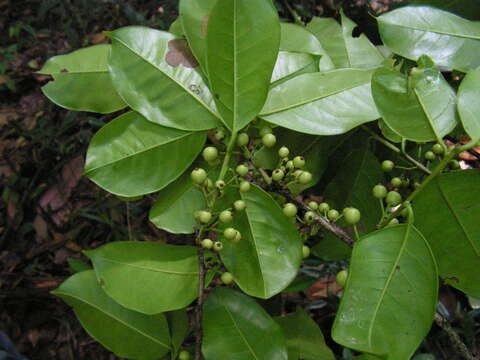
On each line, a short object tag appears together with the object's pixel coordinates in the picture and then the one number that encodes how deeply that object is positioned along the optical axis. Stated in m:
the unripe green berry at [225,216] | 0.33
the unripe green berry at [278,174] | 0.35
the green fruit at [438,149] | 0.32
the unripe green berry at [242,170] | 0.34
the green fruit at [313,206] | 0.36
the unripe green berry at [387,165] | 0.38
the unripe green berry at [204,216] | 0.33
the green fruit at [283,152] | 0.35
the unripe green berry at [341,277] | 0.33
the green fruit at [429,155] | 0.37
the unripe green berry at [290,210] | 0.35
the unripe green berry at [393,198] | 0.34
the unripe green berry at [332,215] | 0.35
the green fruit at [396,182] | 0.37
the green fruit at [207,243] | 0.33
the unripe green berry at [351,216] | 0.34
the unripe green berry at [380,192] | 0.35
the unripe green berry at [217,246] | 0.34
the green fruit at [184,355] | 0.40
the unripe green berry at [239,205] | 0.33
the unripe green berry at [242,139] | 0.35
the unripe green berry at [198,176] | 0.33
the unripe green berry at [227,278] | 0.37
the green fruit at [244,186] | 0.34
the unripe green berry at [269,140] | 0.35
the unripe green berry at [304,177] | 0.35
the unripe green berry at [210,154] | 0.34
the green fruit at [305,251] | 0.37
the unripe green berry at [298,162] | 0.35
